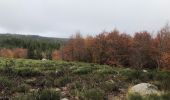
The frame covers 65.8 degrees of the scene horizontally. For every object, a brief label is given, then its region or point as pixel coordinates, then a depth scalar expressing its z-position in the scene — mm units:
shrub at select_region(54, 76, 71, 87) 6064
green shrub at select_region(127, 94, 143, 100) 3984
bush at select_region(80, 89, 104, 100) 4378
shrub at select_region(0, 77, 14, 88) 5571
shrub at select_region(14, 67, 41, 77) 8059
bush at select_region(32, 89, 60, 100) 4196
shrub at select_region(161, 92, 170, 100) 3998
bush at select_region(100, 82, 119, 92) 5352
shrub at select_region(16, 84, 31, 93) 5238
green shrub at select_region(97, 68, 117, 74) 8180
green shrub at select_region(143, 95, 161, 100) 3913
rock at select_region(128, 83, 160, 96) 4467
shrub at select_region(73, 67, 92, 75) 8419
